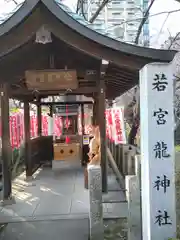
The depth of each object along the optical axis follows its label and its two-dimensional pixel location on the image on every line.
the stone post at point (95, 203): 3.90
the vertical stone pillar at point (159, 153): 3.38
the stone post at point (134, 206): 3.84
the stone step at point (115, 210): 4.88
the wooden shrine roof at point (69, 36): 3.34
